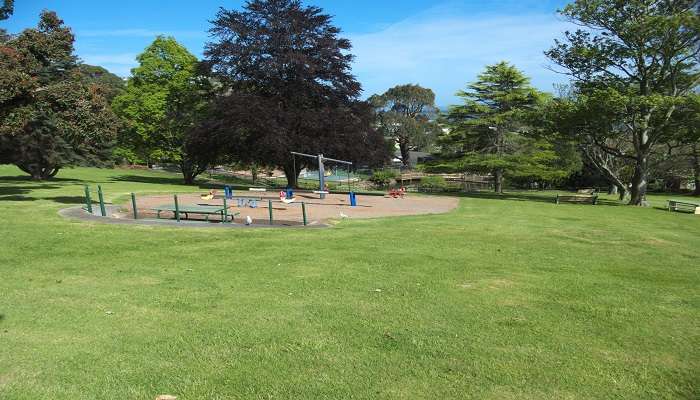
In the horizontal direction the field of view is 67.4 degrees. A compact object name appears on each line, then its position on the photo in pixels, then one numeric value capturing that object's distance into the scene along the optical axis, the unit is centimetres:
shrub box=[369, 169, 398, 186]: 5734
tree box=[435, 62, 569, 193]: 4097
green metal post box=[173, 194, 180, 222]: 1667
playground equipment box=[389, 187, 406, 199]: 3076
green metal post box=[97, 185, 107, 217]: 1753
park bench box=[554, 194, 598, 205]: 3309
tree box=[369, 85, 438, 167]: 8669
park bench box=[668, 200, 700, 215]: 2750
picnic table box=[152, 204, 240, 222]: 1695
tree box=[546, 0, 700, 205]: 2914
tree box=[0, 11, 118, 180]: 1933
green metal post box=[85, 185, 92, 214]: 1812
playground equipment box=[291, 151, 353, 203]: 2750
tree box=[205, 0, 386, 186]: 3366
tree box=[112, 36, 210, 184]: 4050
